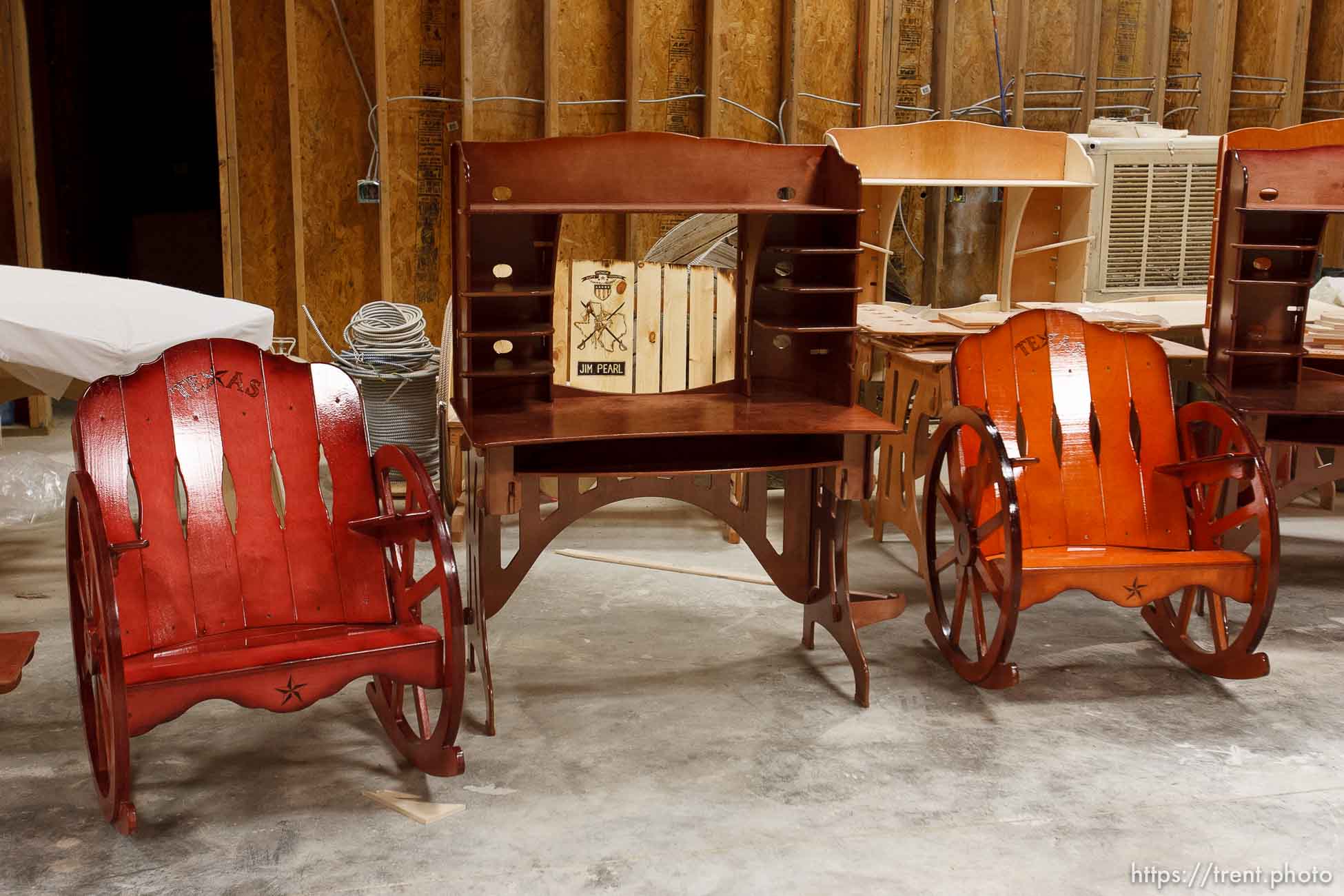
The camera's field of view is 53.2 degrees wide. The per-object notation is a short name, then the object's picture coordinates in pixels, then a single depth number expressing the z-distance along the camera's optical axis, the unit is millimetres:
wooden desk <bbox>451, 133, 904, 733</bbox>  4070
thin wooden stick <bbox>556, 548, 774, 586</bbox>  5590
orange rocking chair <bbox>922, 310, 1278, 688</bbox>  4340
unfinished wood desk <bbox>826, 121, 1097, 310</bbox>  6375
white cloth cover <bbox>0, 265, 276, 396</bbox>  4238
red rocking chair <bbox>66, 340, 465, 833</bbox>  3338
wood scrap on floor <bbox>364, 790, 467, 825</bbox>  3494
